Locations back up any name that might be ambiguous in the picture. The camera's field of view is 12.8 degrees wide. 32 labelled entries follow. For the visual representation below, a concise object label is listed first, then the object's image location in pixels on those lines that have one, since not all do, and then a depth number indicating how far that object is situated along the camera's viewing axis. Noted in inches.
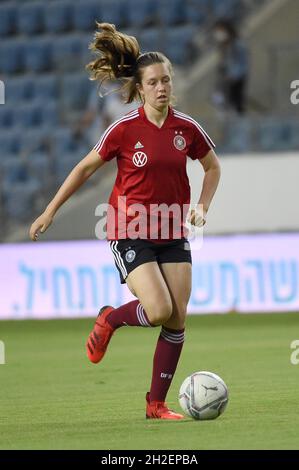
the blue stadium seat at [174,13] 802.2
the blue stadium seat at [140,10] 816.3
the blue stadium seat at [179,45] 762.8
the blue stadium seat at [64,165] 708.0
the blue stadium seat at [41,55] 844.0
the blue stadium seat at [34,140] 740.6
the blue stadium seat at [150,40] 749.3
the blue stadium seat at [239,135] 689.6
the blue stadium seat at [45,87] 804.6
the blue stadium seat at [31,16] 863.7
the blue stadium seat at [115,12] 825.5
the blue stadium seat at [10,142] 792.3
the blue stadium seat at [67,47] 819.4
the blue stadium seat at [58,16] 856.3
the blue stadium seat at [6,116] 816.3
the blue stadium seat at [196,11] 778.8
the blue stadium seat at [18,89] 823.1
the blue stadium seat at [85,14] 845.2
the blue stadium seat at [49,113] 786.6
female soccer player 312.2
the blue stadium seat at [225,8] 756.0
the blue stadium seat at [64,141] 753.0
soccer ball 307.3
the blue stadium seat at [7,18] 866.8
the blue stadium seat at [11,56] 856.9
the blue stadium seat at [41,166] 711.7
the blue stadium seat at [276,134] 686.5
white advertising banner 629.0
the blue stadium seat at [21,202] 711.1
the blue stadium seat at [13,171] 747.4
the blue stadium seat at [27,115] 804.0
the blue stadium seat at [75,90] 769.6
